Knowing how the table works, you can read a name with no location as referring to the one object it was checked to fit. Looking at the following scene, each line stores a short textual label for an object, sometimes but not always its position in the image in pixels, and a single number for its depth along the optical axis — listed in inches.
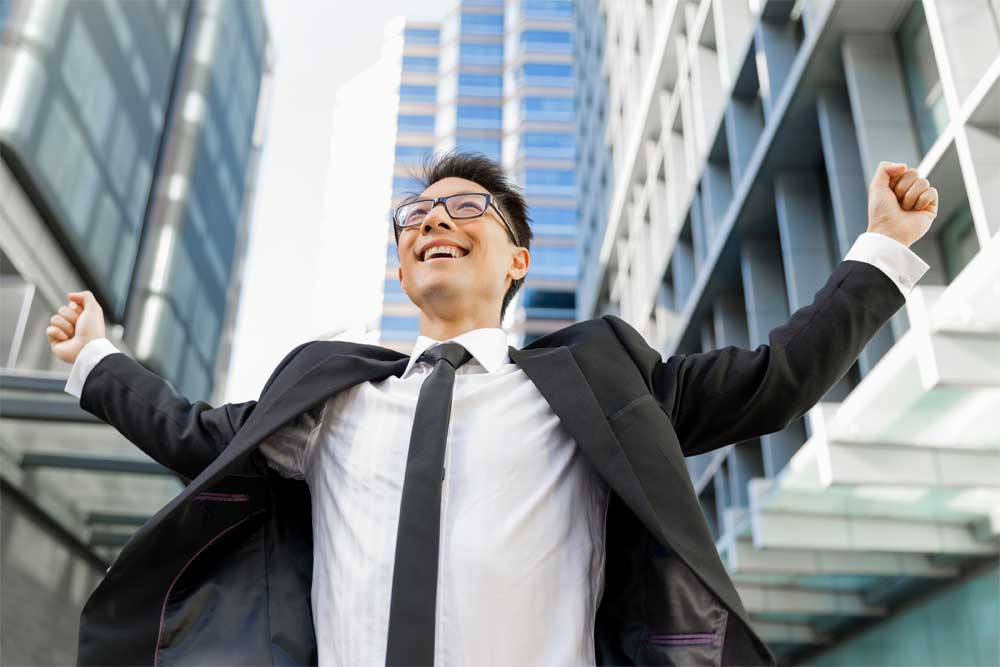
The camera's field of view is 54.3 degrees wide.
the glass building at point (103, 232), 398.9
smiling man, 79.8
